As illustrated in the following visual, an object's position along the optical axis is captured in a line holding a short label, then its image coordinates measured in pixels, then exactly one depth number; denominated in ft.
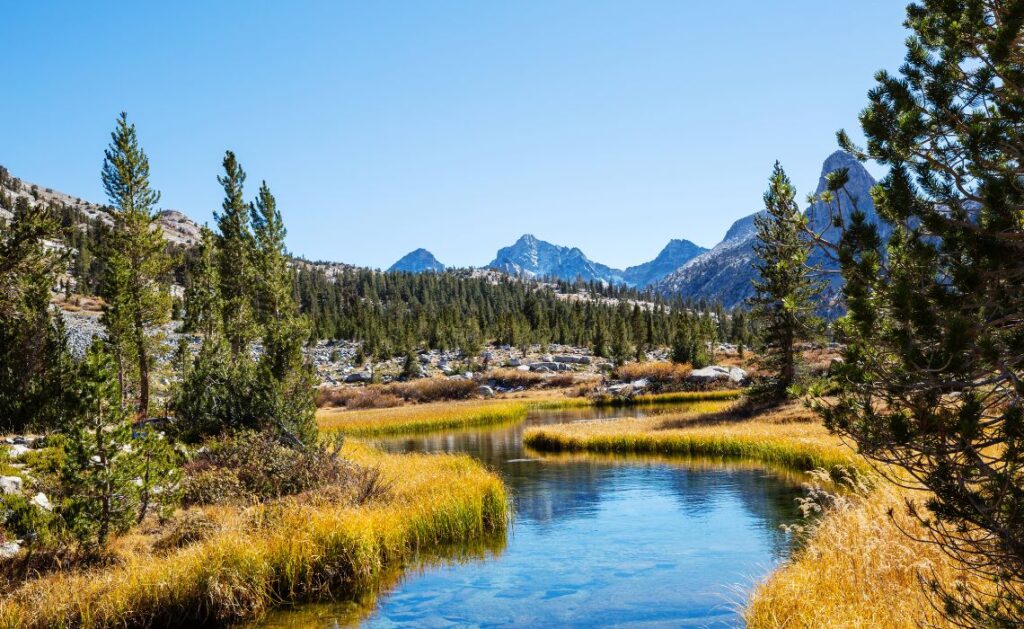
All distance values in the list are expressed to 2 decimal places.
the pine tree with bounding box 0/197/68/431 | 82.33
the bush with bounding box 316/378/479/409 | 233.96
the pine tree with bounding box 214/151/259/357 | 147.64
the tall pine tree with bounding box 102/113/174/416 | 119.75
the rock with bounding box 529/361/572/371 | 300.61
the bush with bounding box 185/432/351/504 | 59.77
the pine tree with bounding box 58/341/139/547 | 43.24
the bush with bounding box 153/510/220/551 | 47.14
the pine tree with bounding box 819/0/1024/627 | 17.97
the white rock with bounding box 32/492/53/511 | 46.14
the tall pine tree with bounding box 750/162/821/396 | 131.23
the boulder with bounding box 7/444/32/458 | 59.21
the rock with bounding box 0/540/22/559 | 41.63
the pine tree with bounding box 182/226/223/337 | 141.37
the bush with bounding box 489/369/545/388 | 273.75
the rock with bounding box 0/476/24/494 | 47.88
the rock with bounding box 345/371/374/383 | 300.81
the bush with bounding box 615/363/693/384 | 223.92
